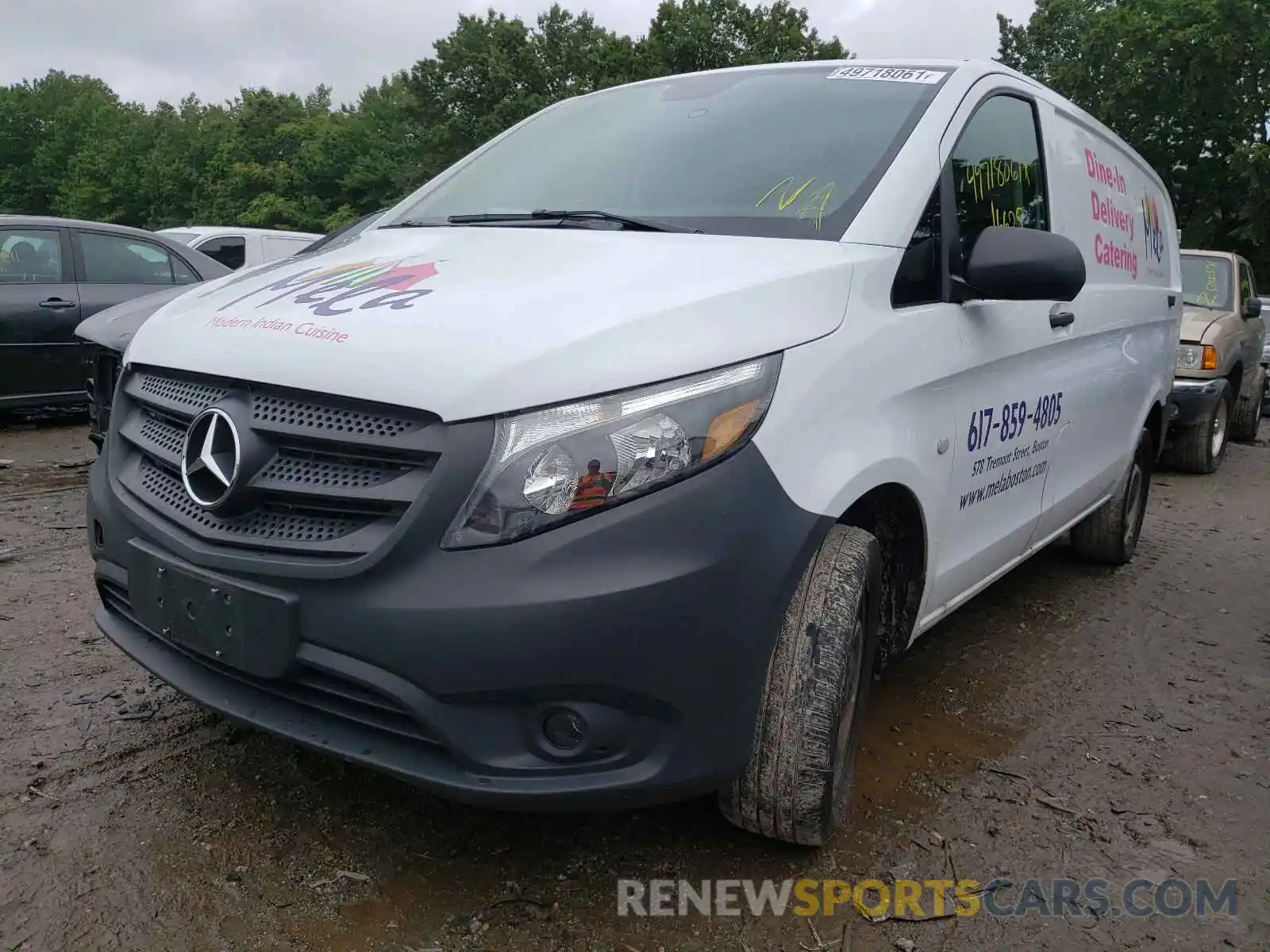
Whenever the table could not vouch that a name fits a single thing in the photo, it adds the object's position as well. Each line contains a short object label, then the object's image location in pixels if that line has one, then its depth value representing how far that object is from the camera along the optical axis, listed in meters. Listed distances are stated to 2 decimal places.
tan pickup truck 7.74
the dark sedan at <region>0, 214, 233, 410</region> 6.68
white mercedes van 1.73
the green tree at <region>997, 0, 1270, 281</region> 26.55
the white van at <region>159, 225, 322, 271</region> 10.91
